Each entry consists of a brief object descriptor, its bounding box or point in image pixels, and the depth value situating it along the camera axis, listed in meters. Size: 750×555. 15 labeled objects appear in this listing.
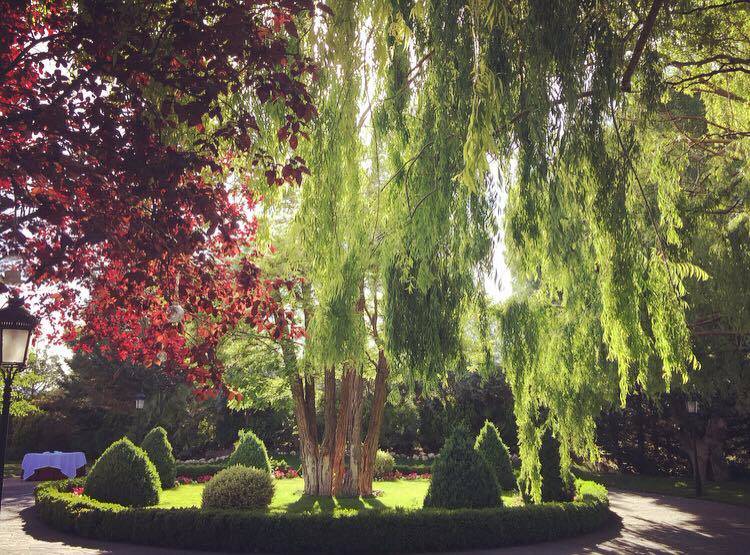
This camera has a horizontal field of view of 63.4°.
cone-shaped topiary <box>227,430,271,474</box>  17.88
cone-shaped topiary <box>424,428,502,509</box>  12.10
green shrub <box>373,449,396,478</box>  21.94
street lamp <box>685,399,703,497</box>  18.38
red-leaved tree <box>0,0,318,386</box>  4.58
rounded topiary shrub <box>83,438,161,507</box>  13.84
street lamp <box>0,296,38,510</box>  6.63
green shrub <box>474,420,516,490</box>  18.42
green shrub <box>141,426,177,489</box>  19.19
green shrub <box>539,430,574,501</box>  13.62
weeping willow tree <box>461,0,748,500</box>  4.82
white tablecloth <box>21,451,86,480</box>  21.09
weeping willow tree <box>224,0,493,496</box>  5.11
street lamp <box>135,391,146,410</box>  24.10
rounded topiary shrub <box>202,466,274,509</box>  12.97
